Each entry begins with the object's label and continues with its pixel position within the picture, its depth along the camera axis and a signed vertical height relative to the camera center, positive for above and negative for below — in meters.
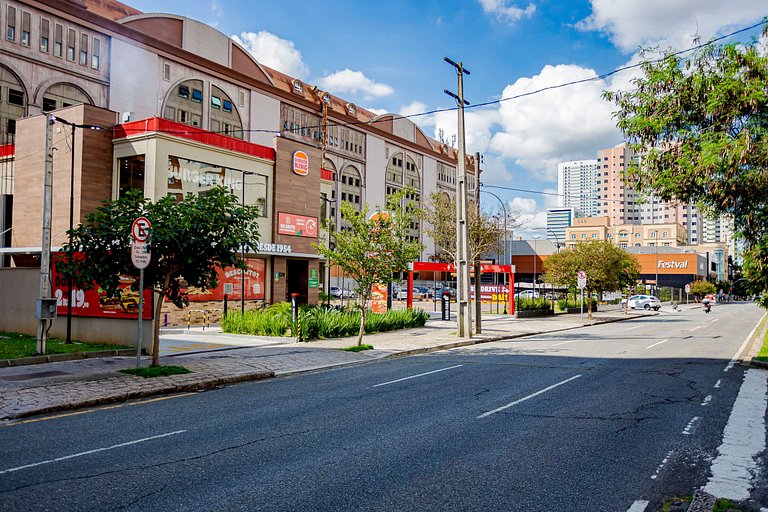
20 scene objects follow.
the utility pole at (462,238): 22.64 +1.60
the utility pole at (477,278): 24.62 +0.00
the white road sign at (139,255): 11.65 +0.43
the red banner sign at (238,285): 28.75 -0.42
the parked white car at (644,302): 54.84 -2.28
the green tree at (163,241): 12.27 +0.75
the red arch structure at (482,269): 33.66 +0.55
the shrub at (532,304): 39.50 -1.79
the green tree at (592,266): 37.78 +0.84
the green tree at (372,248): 18.00 +0.92
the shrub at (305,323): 20.83 -1.74
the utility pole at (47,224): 14.62 +1.32
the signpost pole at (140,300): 11.96 -0.50
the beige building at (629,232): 142.62 +11.86
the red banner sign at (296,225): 32.81 +3.04
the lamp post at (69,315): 16.88 -1.14
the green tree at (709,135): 10.88 +3.04
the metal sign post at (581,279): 32.38 -0.02
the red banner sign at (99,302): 15.89 -0.75
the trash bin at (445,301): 32.91 -1.39
